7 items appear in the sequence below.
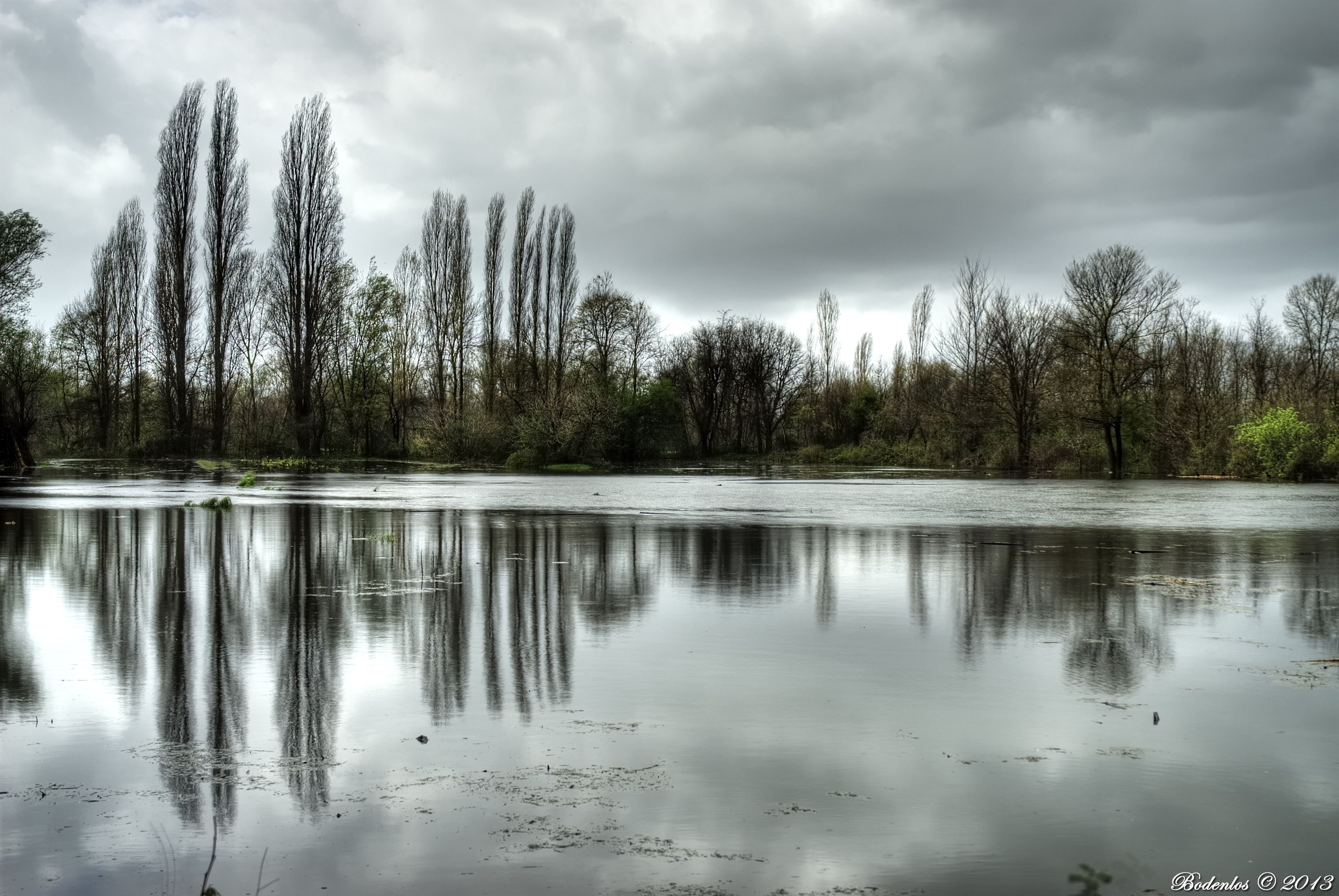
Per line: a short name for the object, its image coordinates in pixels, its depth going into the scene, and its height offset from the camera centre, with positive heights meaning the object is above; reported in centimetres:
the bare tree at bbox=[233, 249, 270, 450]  5741 +854
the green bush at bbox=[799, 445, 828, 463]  7144 -33
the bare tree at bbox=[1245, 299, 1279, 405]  6362 +549
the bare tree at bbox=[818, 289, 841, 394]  8581 +1023
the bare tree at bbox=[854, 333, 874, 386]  8800 +802
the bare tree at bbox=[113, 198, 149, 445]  6456 +1139
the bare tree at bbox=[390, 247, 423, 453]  6575 +709
